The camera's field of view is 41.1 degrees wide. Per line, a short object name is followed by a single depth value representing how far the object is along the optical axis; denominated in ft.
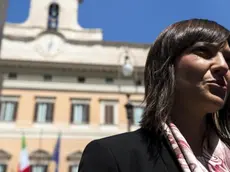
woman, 3.23
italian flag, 41.56
